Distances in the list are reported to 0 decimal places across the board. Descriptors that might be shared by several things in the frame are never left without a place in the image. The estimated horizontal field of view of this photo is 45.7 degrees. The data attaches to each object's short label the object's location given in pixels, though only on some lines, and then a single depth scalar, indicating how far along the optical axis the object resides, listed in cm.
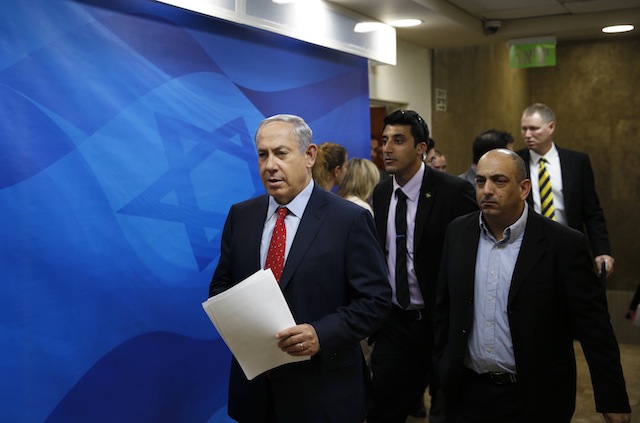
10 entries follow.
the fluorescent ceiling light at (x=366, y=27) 605
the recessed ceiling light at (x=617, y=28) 772
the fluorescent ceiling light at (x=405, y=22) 653
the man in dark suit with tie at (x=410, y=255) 388
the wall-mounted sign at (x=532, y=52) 790
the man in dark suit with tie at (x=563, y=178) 525
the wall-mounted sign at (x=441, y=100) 822
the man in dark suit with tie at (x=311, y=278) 270
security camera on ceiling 755
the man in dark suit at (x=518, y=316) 289
